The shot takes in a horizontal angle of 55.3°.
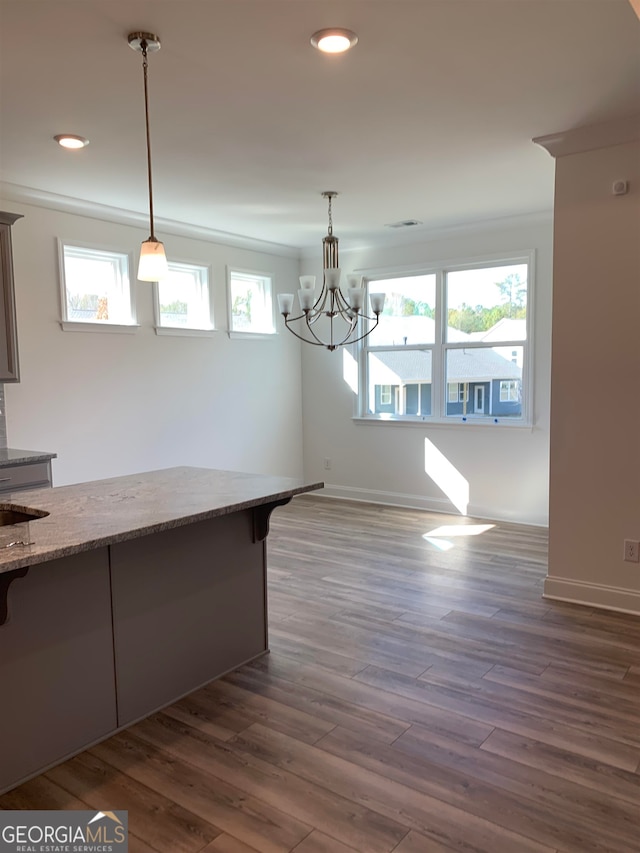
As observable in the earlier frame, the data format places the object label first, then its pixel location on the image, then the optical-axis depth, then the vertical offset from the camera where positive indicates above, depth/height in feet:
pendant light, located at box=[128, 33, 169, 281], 7.81 +1.50
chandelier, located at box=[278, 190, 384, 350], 14.17 +1.87
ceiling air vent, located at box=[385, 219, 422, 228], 17.52 +4.28
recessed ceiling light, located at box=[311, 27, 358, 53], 7.42 +4.09
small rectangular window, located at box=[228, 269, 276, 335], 19.67 +2.33
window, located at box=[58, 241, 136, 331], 14.97 +2.19
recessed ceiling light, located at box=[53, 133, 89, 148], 10.61 +4.12
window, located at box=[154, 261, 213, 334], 17.21 +2.13
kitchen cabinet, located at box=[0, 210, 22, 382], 12.31 +1.28
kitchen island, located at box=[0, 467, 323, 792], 6.75 -2.97
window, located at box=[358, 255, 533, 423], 17.78 +0.73
